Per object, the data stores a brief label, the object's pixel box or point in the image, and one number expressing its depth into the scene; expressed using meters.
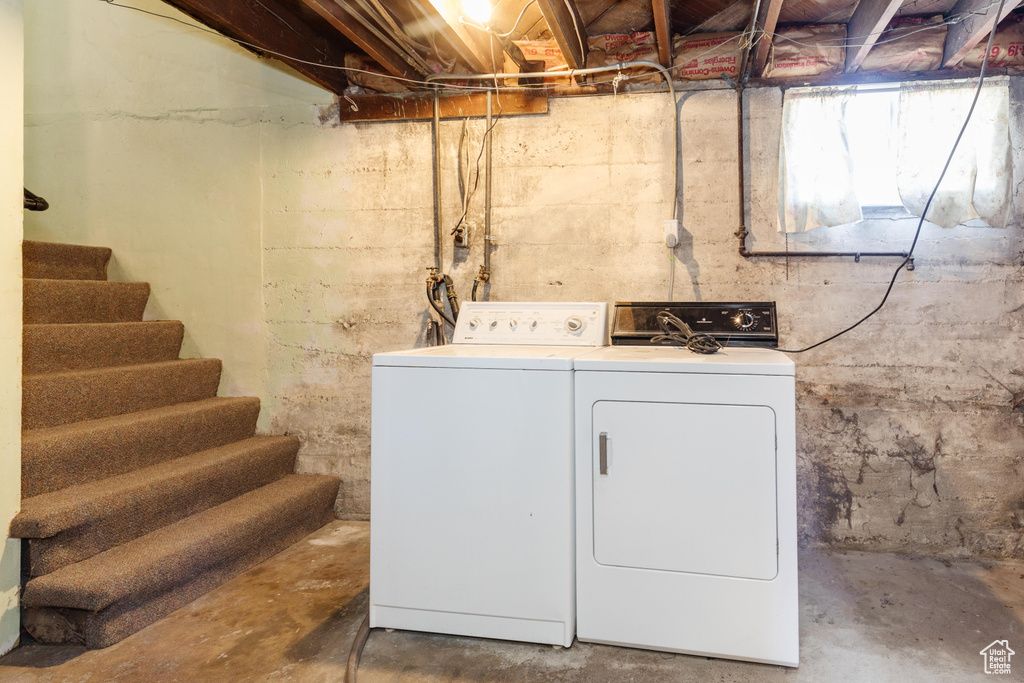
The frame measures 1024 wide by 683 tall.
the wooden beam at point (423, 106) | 2.97
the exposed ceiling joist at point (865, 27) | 2.28
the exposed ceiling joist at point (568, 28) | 2.26
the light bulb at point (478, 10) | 2.36
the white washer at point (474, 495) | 1.91
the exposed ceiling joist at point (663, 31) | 2.25
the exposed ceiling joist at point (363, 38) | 2.23
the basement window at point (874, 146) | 2.69
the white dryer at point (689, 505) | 1.77
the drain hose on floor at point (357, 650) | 1.74
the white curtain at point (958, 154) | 2.55
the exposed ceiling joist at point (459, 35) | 2.32
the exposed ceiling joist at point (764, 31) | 2.22
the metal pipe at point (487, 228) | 2.98
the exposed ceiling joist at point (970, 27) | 2.24
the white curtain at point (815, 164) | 2.65
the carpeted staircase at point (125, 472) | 1.94
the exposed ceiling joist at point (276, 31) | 2.30
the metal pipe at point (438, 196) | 3.03
